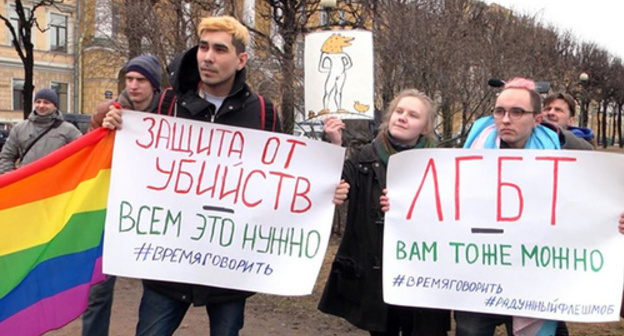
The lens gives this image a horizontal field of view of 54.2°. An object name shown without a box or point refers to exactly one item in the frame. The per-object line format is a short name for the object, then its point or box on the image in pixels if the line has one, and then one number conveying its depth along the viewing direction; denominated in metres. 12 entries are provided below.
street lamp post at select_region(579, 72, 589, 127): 36.03
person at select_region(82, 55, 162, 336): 3.60
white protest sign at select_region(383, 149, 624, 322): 2.79
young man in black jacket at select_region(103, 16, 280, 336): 2.77
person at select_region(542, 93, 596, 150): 4.90
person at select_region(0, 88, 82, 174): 4.96
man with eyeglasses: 2.87
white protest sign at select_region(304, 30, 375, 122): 3.92
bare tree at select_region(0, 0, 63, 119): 21.97
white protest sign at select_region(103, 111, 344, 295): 2.87
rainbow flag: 2.85
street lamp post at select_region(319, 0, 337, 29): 11.27
